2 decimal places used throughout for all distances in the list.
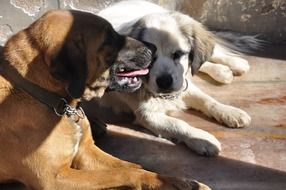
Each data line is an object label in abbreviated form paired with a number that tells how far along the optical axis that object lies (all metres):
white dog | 3.61
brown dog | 2.88
